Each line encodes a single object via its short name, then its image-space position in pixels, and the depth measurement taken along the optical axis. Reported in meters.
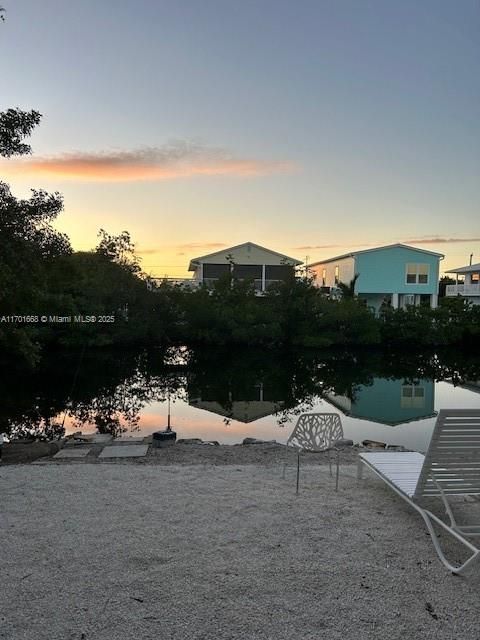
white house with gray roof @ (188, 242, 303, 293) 33.41
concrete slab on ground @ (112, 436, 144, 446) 6.92
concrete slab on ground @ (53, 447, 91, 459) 6.24
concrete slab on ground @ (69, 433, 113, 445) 7.46
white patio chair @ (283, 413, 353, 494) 4.50
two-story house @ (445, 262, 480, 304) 40.60
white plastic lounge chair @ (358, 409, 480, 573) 2.88
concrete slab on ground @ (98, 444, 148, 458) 6.01
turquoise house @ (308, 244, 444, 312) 32.94
